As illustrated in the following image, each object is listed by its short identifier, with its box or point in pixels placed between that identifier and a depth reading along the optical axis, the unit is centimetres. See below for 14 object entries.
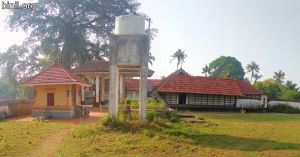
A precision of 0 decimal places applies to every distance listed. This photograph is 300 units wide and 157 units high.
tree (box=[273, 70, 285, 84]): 5189
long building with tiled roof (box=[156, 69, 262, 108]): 2507
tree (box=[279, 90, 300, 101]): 3545
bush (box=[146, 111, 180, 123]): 1191
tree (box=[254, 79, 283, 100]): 3670
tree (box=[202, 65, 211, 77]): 5519
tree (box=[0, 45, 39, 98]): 2590
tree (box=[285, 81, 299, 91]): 4446
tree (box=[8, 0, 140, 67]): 2399
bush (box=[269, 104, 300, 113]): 2876
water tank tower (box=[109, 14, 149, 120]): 1058
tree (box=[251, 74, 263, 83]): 5435
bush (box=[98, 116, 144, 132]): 990
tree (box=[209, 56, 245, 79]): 5035
